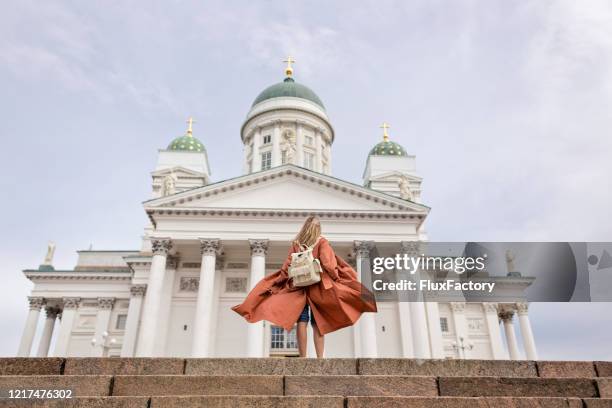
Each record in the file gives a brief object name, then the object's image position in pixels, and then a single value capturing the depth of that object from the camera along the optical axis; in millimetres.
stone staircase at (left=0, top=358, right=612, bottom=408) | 4543
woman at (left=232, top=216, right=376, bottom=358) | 5848
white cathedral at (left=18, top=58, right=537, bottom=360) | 22766
